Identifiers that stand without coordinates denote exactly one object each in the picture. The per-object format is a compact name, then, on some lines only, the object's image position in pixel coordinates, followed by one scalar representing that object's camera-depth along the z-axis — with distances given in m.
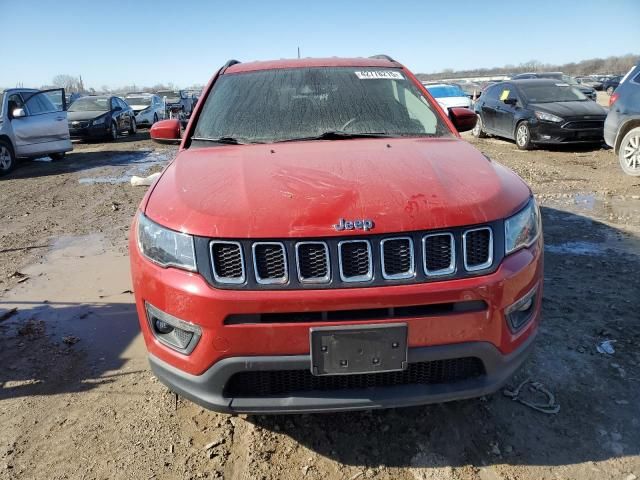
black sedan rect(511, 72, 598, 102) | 17.78
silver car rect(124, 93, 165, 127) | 20.97
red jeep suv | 1.88
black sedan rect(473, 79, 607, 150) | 10.43
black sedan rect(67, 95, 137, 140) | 15.78
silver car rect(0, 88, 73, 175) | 10.48
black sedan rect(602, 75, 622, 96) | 40.16
